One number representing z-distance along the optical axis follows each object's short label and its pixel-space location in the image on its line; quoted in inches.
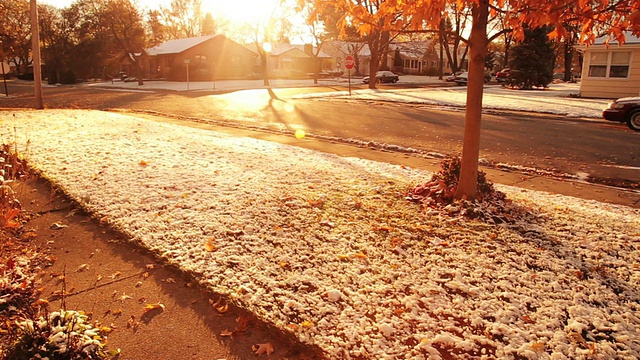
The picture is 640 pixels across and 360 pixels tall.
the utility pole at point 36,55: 720.5
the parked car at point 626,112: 555.5
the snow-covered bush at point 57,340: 103.9
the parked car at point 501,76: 1964.8
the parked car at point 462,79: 1925.9
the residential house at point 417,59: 2842.0
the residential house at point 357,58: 2844.5
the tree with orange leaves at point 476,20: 157.2
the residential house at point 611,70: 958.4
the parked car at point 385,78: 1961.1
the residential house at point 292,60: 2573.8
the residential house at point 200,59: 2053.4
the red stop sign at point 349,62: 1136.0
